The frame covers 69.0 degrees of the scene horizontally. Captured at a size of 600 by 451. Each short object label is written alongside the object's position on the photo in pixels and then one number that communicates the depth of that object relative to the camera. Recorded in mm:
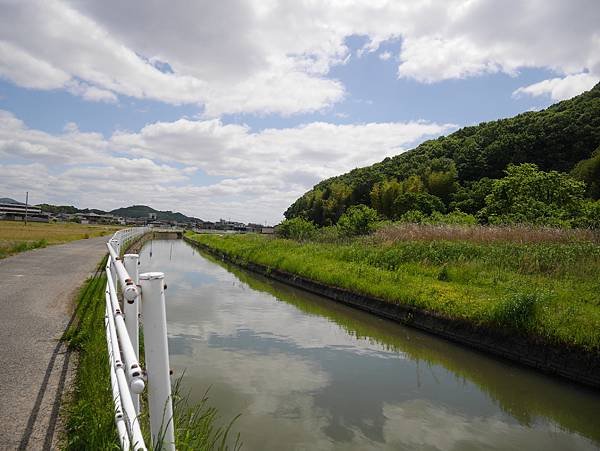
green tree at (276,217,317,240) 33025
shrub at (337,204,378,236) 28391
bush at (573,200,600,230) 19609
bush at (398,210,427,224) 31984
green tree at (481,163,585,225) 24820
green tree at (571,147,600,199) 38750
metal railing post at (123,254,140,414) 3049
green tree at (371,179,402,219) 57562
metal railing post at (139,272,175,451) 1951
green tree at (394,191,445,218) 48562
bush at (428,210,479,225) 27352
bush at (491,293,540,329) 7781
